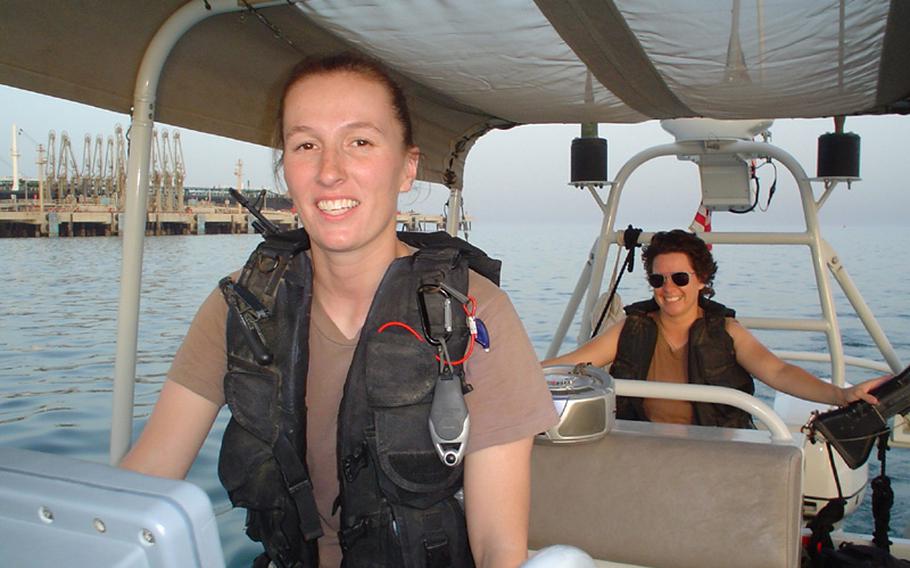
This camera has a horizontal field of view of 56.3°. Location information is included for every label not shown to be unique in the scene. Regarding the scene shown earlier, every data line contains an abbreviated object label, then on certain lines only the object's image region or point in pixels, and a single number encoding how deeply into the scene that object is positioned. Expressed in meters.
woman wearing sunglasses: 3.36
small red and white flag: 5.09
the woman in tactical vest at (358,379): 1.52
